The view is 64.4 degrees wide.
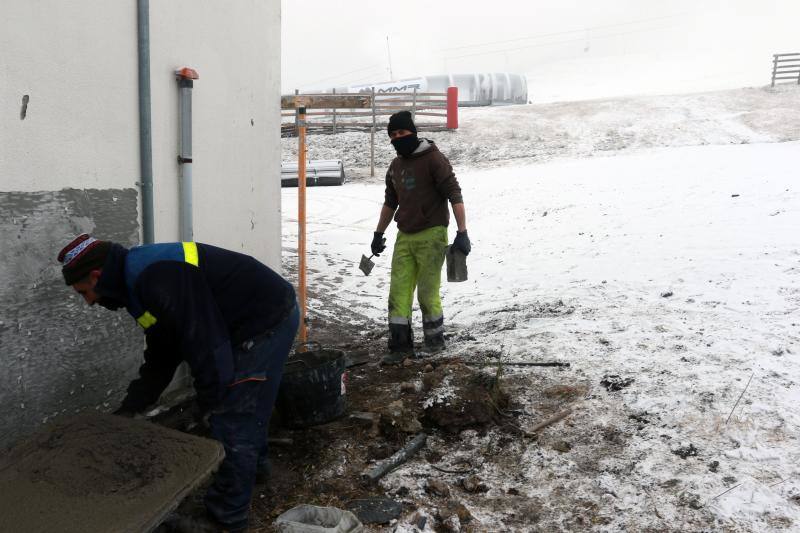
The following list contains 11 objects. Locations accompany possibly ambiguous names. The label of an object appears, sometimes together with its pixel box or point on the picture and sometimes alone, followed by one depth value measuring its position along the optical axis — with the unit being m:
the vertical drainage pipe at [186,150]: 3.96
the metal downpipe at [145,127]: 3.60
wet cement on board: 2.38
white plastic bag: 2.67
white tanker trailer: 29.48
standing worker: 4.94
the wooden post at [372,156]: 18.35
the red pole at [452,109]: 21.84
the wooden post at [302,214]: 5.21
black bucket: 3.76
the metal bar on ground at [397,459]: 3.29
